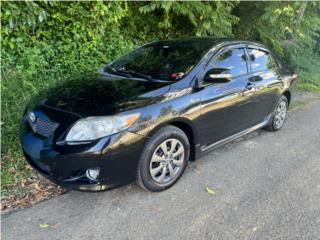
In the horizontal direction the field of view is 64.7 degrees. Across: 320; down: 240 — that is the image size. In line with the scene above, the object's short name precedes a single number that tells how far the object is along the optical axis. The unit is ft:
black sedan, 7.43
